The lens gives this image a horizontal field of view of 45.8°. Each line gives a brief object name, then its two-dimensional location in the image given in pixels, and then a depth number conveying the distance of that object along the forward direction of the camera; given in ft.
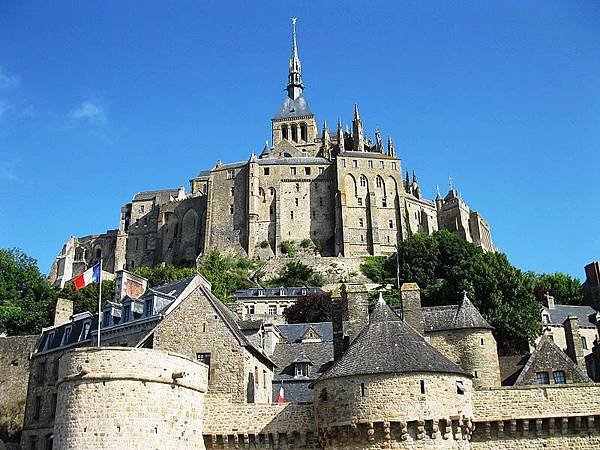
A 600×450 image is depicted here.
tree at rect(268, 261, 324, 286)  314.06
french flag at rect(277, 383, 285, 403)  102.34
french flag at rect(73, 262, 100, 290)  110.56
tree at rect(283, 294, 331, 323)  216.33
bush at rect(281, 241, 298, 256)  374.84
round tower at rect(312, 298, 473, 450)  79.92
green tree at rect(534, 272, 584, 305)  277.44
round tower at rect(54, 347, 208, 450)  78.38
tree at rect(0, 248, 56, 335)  209.77
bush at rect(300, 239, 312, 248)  379.76
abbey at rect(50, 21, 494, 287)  379.55
